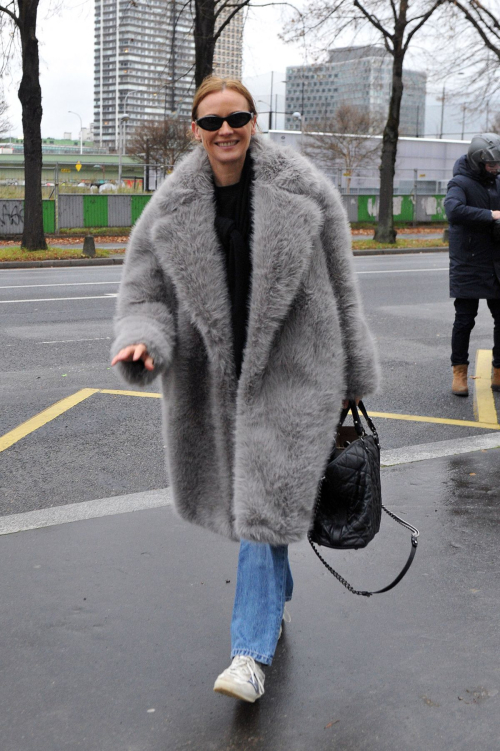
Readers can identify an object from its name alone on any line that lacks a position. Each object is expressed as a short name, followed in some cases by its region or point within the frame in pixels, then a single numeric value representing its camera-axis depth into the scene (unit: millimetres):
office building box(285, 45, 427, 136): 25047
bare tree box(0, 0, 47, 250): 19719
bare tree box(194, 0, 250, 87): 20672
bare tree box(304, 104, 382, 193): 52812
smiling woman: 2703
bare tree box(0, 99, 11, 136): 62062
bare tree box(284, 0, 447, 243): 23703
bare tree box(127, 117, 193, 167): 58062
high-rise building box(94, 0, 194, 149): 21172
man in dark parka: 6418
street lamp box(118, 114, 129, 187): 32606
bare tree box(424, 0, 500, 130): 23984
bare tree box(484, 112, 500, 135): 46612
